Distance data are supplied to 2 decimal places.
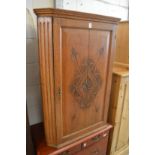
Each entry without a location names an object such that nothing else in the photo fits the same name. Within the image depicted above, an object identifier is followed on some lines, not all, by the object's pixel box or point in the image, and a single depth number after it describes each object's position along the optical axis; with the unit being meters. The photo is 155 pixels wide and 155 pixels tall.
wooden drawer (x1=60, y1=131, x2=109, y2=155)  1.27
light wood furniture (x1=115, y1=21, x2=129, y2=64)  1.73
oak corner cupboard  0.95
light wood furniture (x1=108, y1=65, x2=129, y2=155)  1.52
